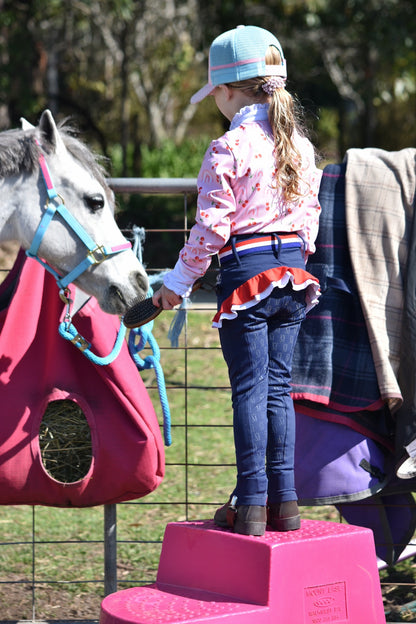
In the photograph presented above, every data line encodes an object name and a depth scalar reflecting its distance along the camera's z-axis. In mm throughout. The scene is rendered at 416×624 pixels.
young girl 5266
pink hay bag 6141
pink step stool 5055
